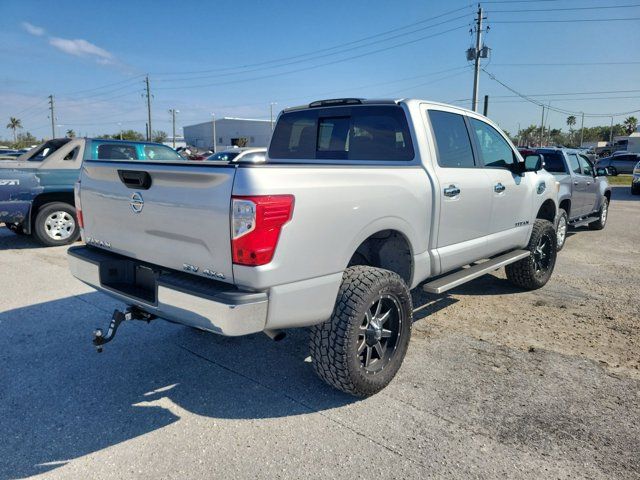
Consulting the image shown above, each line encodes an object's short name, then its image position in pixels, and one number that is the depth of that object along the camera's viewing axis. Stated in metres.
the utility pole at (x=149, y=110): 54.03
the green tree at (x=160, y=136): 94.24
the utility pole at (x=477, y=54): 28.91
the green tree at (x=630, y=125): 101.19
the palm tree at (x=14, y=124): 118.44
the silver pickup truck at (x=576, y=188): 8.19
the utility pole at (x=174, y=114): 75.75
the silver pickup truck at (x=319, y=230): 2.40
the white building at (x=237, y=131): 98.06
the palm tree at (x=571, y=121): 119.01
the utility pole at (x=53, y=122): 72.25
